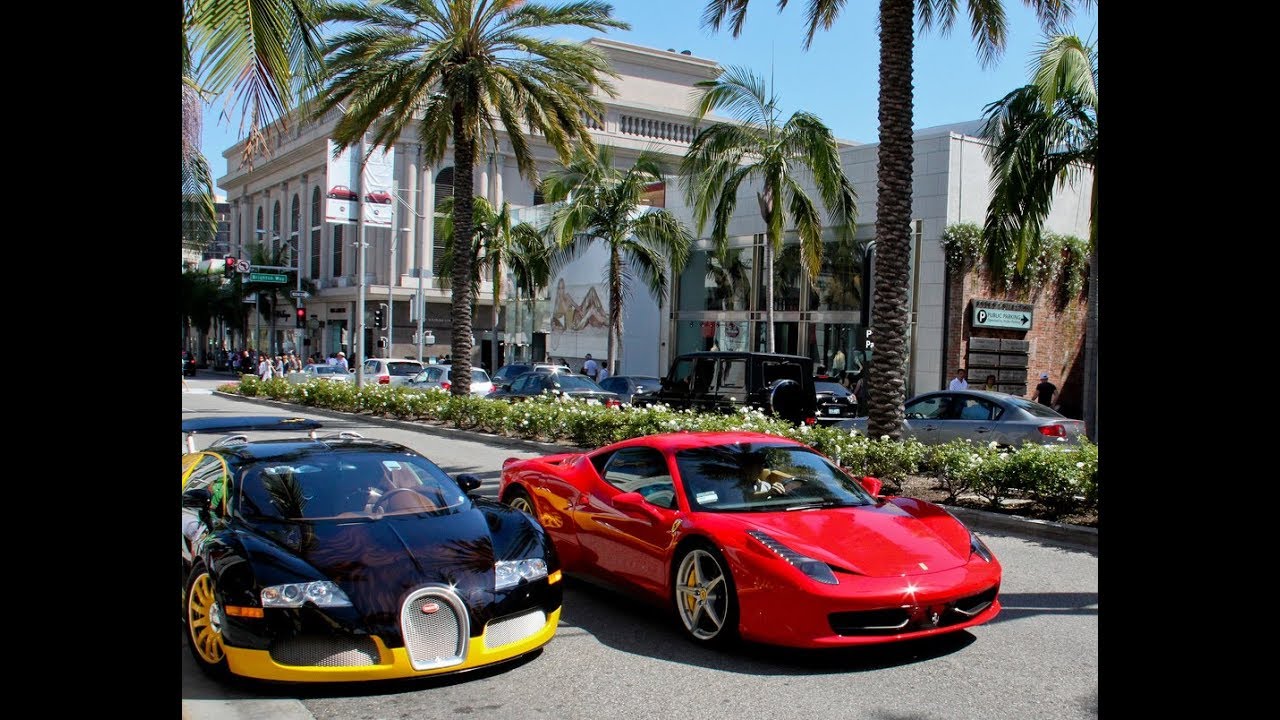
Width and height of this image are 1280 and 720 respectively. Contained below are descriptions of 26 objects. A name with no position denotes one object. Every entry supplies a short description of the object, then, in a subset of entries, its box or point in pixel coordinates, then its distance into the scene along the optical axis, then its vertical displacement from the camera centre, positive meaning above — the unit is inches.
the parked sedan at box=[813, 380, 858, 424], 837.2 -63.4
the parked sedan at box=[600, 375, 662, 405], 1014.8 -59.0
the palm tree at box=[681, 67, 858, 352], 874.8 +145.1
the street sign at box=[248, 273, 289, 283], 2305.6 +83.0
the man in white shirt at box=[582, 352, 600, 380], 1305.4 -56.8
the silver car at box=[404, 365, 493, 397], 1219.2 -71.8
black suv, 719.1 -39.9
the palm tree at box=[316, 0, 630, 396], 819.4 +192.9
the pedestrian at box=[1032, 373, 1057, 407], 972.6 -52.8
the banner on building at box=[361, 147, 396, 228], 1175.0 +144.2
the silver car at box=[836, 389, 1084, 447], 584.1 -50.4
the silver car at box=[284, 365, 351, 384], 1456.7 -84.4
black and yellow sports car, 204.8 -52.4
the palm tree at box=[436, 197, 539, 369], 1518.2 +128.4
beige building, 2388.0 +283.1
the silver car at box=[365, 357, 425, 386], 1403.8 -68.1
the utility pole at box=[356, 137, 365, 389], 1155.9 +61.6
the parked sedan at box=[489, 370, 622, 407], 940.6 -60.0
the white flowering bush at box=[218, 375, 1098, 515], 430.6 -62.8
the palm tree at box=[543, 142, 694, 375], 1198.3 +120.6
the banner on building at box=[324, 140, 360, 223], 1184.2 +146.1
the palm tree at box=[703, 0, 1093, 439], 541.6 +57.8
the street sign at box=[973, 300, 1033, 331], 1079.6 +19.5
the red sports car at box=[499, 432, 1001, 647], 230.7 -52.5
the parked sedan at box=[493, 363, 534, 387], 1156.9 -56.9
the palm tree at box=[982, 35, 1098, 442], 624.7 +119.8
